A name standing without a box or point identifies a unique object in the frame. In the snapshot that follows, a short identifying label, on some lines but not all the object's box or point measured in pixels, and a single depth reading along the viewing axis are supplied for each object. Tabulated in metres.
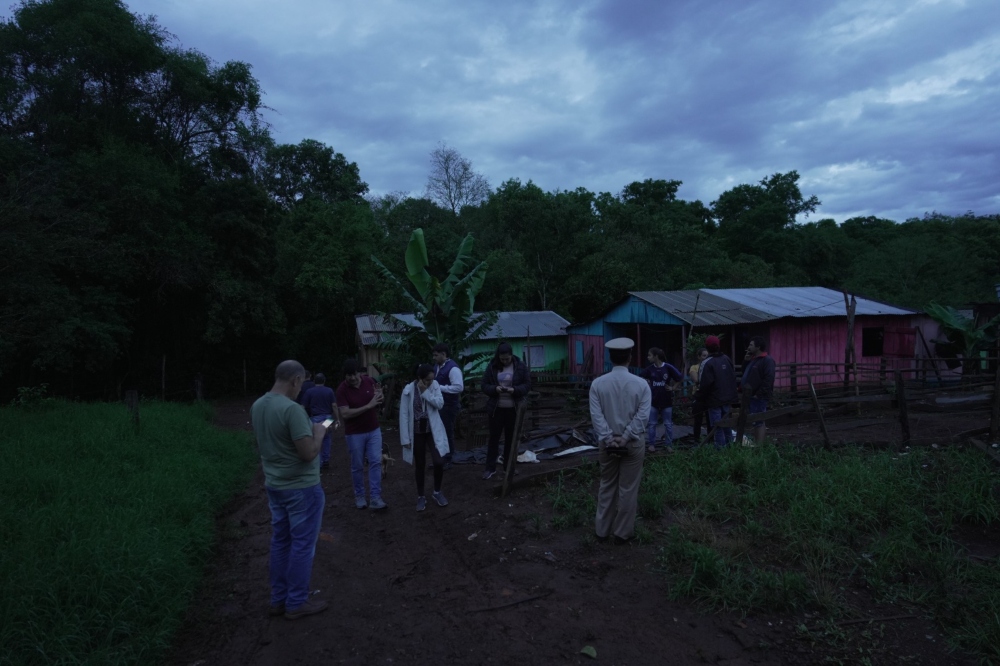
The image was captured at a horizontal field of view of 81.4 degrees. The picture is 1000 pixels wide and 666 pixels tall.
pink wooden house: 16.33
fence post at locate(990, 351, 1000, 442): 7.30
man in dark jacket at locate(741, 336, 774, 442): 7.98
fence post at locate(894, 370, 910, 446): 7.68
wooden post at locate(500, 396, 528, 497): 6.78
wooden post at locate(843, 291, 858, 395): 14.19
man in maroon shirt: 6.23
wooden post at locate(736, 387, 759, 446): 7.51
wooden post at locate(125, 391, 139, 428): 9.97
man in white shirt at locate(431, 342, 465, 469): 7.13
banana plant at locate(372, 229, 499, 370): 11.59
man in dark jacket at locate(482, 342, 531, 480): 7.16
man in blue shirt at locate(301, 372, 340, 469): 7.74
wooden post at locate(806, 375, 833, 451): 7.72
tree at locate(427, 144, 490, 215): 31.83
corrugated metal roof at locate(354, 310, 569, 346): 21.23
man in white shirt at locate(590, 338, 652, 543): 5.13
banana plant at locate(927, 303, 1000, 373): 17.36
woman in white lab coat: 6.29
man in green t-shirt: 4.07
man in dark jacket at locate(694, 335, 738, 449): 7.91
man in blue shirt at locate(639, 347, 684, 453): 8.41
